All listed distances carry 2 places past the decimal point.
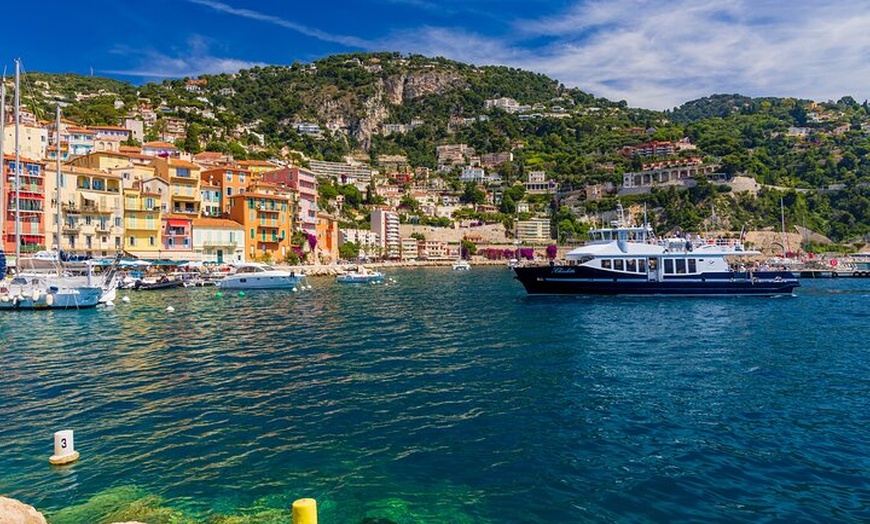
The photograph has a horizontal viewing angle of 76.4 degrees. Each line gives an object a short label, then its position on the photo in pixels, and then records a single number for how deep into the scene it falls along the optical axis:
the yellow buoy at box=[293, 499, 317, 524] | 5.07
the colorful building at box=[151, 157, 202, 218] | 63.65
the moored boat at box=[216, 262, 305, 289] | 42.78
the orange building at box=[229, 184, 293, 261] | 65.81
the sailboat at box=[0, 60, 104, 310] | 29.33
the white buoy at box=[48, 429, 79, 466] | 8.52
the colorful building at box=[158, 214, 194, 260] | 58.41
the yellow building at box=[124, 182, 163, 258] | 55.97
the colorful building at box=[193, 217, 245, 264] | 60.53
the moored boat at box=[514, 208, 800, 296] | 35.06
